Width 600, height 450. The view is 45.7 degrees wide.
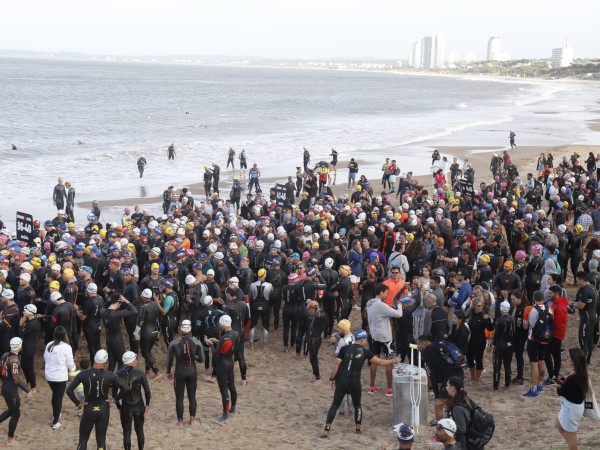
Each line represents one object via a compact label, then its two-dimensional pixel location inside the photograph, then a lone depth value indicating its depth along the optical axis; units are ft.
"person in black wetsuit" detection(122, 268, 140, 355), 38.22
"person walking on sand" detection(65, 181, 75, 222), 79.87
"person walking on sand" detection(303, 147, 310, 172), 107.55
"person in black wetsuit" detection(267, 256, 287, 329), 43.37
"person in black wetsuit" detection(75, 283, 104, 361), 38.17
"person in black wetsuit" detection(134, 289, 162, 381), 37.55
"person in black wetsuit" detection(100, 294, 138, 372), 36.70
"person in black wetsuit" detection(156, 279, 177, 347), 39.68
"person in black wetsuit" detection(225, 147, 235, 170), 117.55
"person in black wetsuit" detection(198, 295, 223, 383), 37.93
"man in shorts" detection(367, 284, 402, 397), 35.81
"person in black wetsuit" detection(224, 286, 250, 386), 37.27
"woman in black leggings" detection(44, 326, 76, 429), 32.55
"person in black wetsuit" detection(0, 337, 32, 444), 30.68
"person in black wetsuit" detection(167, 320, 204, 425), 32.22
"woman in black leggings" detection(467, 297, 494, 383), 35.50
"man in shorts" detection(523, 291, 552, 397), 34.98
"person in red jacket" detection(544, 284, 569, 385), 34.76
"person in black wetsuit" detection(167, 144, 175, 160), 132.98
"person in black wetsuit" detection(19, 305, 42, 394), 35.27
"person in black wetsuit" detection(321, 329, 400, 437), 31.04
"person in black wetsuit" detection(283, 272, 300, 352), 41.45
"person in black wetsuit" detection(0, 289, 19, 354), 35.78
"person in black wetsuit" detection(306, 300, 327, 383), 37.32
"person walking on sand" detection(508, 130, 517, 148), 134.26
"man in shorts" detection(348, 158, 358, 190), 95.81
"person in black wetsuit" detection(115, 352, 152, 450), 29.71
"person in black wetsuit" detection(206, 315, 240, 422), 33.35
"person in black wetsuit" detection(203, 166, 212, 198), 92.32
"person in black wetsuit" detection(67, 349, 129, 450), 28.71
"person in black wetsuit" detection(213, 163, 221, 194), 92.27
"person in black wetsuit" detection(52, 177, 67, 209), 79.38
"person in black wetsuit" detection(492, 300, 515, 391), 34.96
